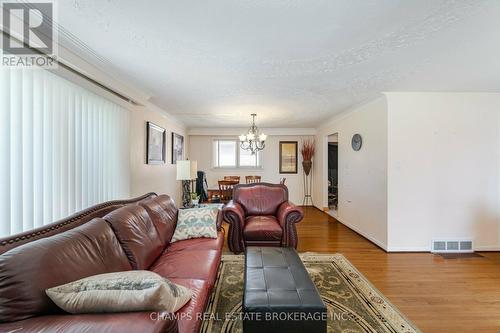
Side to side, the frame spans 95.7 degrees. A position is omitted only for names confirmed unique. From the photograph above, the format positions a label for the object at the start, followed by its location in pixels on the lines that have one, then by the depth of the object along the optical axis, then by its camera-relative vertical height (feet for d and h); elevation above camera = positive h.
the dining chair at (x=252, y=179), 20.86 -1.34
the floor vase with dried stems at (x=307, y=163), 21.89 +0.12
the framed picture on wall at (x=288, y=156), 22.61 +0.86
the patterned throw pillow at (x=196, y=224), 8.13 -2.21
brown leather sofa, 3.07 -1.96
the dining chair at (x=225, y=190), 18.43 -2.09
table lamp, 11.61 -0.32
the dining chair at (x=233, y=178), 21.07 -1.27
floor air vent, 10.78 -3.83
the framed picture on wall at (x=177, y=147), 16.74 +1.34
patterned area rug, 5.78 -4.09
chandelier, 15.72 +1.95
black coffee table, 4.33 -2.75
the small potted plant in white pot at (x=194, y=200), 11.82 -1.90
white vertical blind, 5.18 +0.42
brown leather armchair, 10.00 -2.83
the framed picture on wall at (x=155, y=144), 12.13 +1.18
